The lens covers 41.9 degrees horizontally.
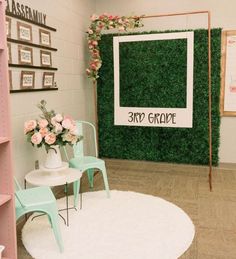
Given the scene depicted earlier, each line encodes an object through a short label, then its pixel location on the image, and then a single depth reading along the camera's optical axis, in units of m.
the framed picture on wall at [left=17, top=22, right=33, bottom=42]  2.85
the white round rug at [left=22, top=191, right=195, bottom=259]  2.32
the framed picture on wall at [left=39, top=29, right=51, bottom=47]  3.25
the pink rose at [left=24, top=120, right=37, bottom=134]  2.71
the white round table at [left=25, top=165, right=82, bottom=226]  2.56
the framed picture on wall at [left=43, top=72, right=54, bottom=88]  3.33
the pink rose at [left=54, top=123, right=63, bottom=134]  2.73
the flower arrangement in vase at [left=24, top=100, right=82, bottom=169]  2.69
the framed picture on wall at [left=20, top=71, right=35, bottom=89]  2.93
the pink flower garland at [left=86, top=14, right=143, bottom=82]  4.00
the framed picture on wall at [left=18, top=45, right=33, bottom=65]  2.88
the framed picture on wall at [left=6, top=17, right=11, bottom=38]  2.65
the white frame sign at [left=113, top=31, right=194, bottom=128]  3.72
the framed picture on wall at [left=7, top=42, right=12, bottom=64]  2.71
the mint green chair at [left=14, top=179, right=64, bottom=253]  2.20
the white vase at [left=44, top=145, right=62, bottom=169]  2.74
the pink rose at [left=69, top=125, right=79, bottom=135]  2.78
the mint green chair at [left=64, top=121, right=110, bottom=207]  3.19
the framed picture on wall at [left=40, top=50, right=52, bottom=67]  3.27
